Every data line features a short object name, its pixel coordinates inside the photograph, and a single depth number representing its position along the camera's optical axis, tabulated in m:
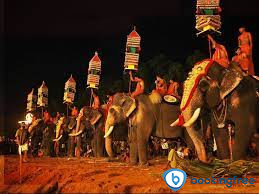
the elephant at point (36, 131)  20.06
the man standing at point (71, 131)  18.33
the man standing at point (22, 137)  15.40
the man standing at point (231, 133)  7.81
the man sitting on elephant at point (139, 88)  11.21
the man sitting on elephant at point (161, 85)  11.98
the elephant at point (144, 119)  10.51
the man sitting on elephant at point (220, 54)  8.75
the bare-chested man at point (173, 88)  12.12
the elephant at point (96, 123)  15.22
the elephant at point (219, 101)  7.60
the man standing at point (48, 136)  20.47
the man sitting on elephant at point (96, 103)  15.90
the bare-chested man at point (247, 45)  8.50
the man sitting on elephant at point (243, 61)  8.41
